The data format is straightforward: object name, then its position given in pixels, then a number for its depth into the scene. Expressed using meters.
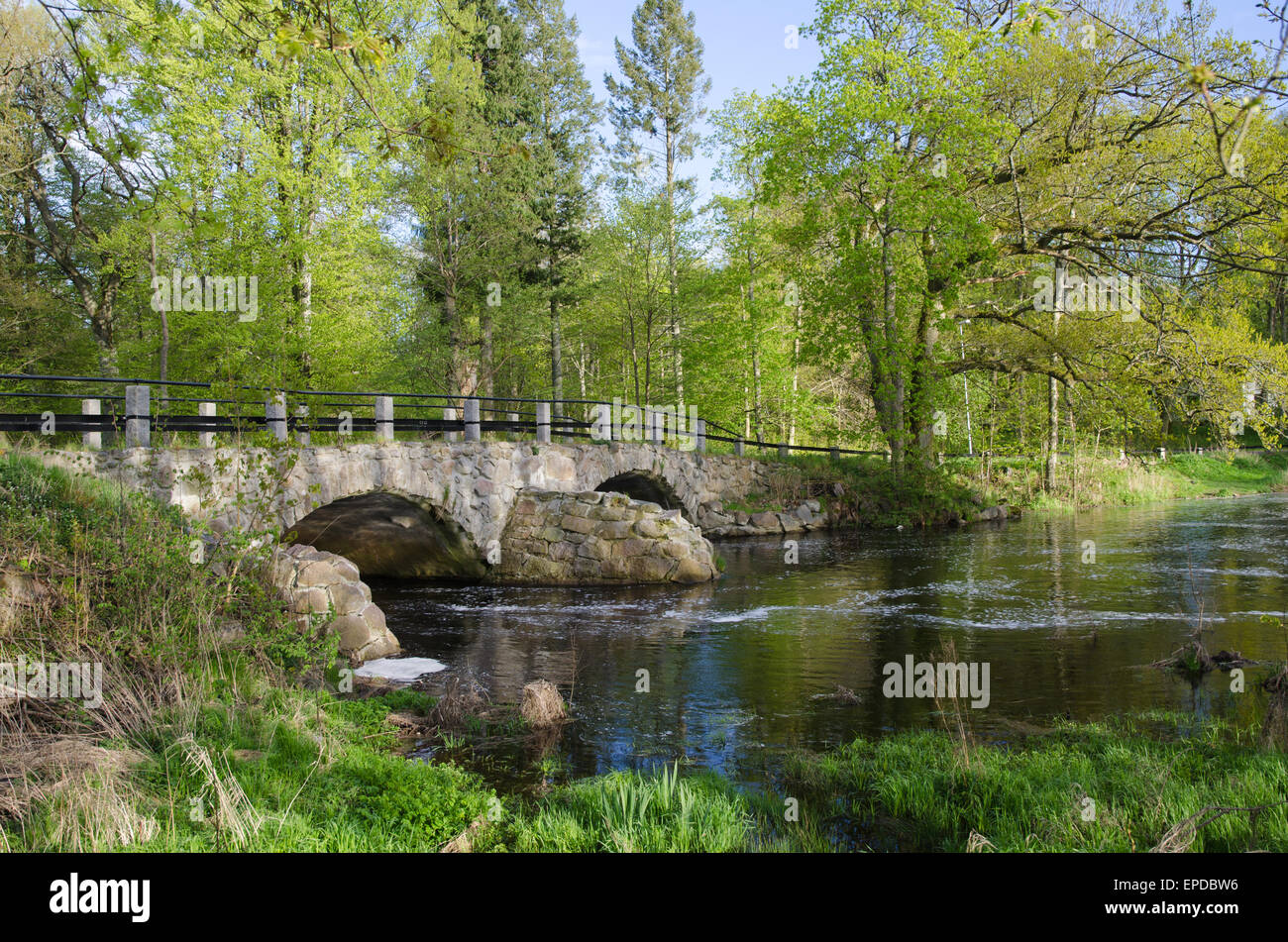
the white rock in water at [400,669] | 10.02
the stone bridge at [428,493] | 11.96
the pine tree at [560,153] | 29.52
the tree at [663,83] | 36.47
